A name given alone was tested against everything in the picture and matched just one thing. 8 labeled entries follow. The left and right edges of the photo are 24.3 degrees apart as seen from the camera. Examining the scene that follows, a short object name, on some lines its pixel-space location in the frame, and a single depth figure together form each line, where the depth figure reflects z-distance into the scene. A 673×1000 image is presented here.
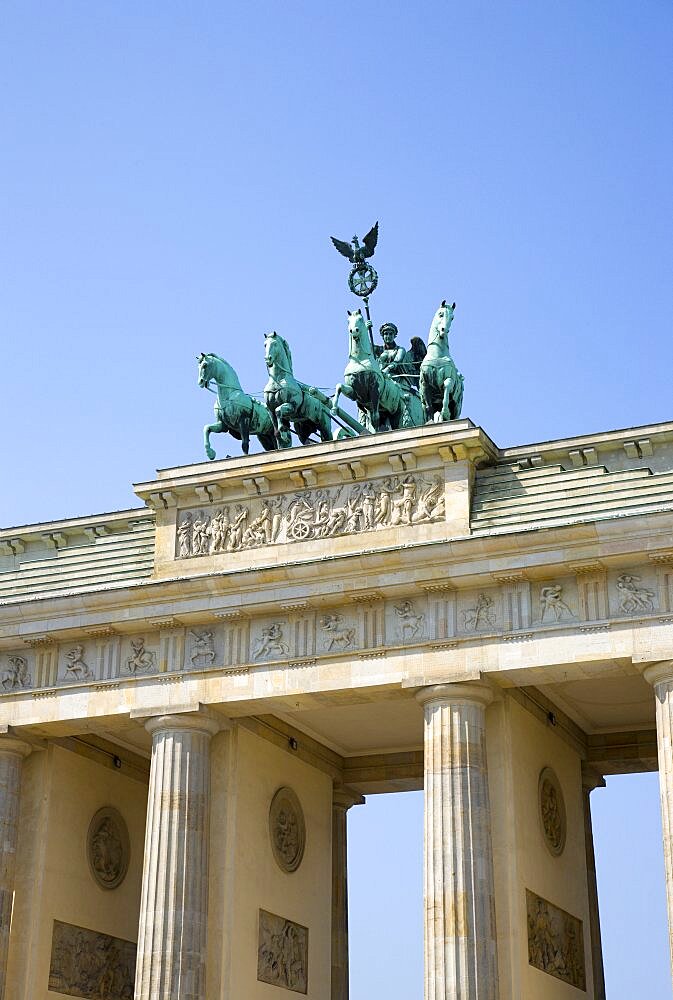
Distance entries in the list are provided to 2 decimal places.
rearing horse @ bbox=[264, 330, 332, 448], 33.78
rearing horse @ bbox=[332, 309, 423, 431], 33.66
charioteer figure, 37.00
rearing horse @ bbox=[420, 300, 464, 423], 32.72
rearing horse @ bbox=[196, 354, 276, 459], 34.28
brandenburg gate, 28.14
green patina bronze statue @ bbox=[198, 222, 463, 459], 33.03
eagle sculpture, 36.09
